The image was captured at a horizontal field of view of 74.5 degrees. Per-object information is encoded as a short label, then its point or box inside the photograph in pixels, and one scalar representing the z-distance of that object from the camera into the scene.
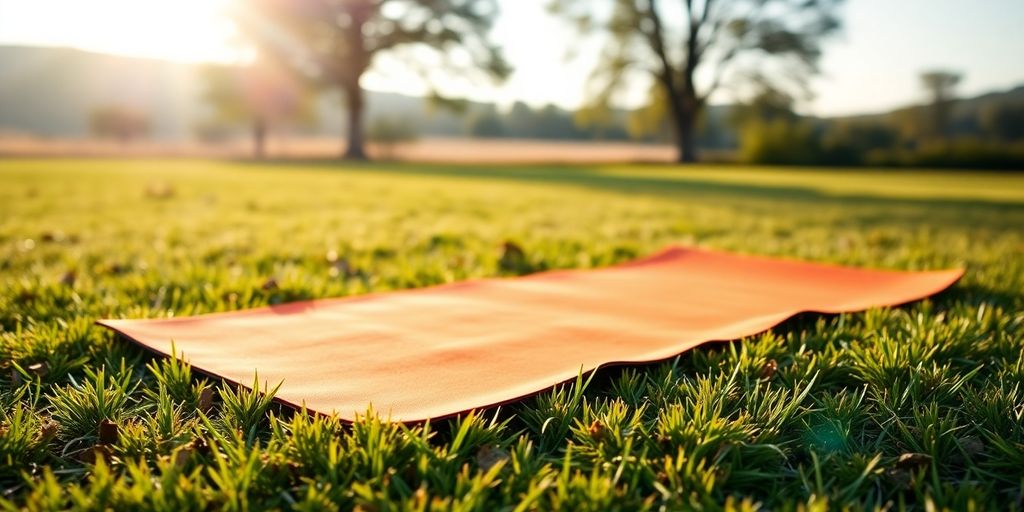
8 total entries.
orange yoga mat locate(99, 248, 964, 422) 1.57
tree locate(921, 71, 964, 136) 56.72
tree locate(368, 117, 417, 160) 36.06
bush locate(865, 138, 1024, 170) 25.89
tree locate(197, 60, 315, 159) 32.84
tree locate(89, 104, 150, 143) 65.81
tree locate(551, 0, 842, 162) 26.52
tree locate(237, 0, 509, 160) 25.52
